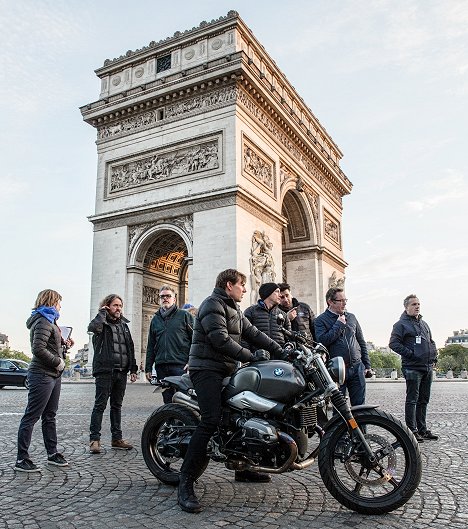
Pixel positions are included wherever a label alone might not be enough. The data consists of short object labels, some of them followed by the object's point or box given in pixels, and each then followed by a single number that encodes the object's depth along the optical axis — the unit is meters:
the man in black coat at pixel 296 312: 6.82
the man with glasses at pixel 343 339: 5.87
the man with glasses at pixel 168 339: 6.30
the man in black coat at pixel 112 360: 5.67
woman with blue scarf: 4.78
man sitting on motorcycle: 3.61
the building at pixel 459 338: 149.27
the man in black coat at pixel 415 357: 6.21
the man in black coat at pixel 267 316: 5.61
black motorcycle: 3.35
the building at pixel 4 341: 122.31
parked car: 20.22
